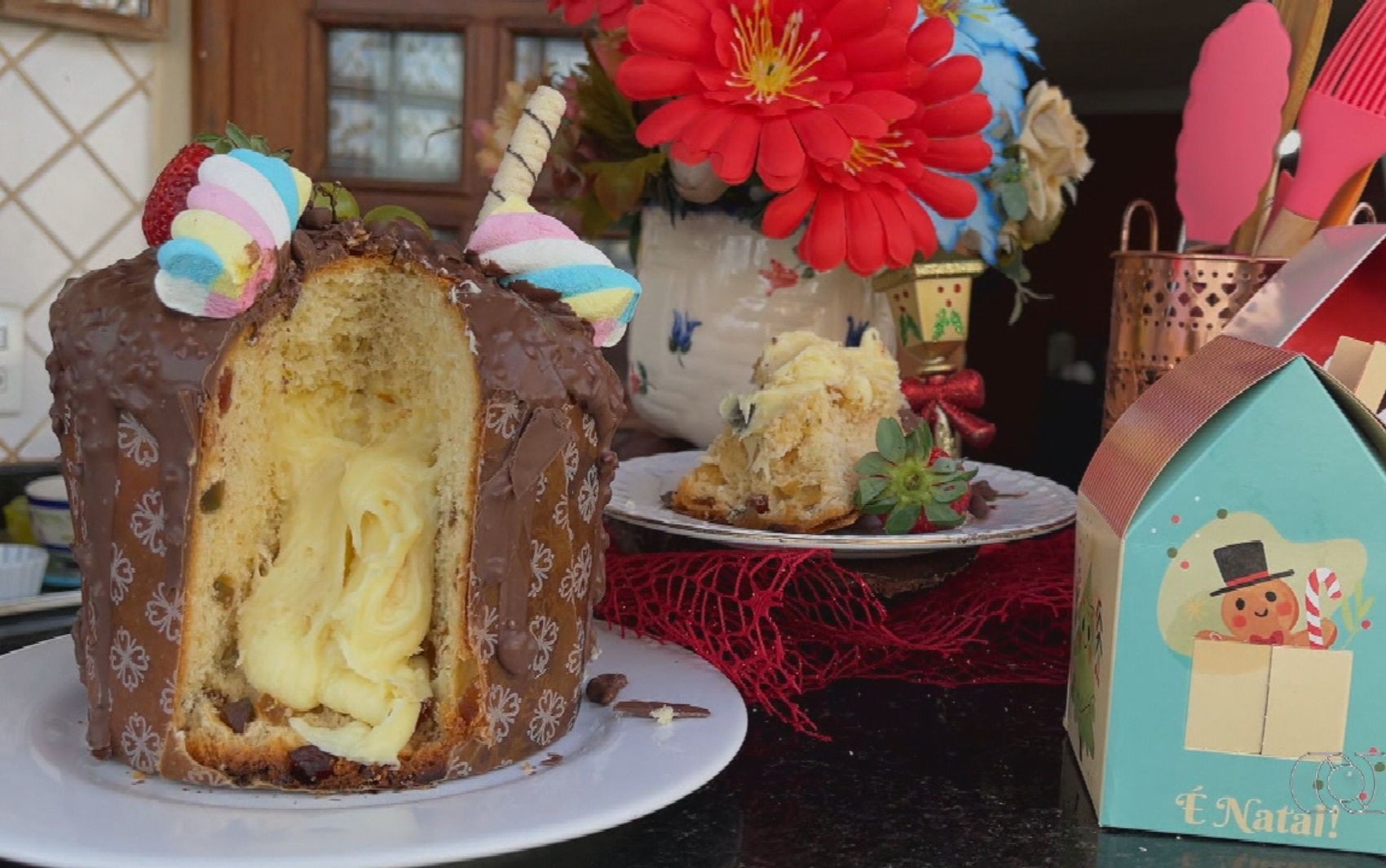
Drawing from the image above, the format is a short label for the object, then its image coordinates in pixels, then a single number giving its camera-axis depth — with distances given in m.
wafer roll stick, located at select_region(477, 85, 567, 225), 0.71
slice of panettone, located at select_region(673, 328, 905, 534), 0.91
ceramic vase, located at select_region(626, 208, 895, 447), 1.08
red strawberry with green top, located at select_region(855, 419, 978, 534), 0.88
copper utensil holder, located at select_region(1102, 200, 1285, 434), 0.86
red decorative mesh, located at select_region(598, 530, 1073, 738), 0.81
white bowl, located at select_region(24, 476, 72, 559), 1.08
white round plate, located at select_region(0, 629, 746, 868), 0.50
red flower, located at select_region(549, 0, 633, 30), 0.99
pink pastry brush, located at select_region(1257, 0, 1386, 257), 0.78
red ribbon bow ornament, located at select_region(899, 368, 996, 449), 1.11
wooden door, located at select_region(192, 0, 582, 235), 2.22
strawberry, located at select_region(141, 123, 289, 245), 0.64
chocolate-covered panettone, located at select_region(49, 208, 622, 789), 0.61
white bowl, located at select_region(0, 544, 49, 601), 0.96
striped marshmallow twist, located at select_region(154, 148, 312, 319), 0.57
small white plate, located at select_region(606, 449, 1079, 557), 0.82
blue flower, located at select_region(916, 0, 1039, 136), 1.05
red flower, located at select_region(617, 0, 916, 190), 0.89
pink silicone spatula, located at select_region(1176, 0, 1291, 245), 0.83
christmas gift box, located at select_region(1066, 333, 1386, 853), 0.57
